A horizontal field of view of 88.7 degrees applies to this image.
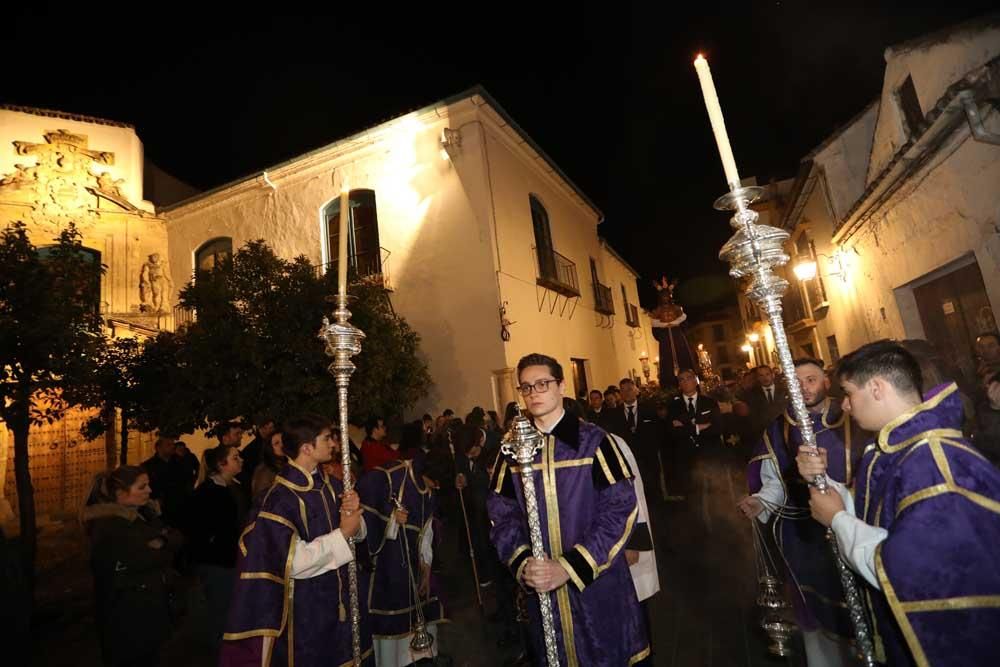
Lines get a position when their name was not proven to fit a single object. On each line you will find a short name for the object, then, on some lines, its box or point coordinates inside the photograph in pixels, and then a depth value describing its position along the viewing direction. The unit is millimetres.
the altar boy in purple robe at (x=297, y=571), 2699
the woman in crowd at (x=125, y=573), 3377
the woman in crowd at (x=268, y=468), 4238
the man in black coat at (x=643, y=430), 7859
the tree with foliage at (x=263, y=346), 8891
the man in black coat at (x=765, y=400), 7699
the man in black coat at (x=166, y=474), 7105
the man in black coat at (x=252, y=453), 6090
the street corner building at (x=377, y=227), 11992
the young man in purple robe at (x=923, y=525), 1629
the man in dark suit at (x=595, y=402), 9628
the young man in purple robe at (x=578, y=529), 2340
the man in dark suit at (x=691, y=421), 7230
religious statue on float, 11062
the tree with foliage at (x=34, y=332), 6496
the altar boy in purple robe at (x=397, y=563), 4051
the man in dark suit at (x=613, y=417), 7914
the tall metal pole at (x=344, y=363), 2770
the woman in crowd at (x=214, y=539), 3879
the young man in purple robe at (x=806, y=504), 2939
